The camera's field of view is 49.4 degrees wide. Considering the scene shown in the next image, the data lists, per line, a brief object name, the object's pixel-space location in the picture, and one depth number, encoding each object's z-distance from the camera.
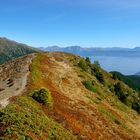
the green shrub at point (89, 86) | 31.34
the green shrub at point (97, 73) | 39.74
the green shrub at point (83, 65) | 40.46
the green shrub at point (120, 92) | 36.53
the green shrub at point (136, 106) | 36.14
